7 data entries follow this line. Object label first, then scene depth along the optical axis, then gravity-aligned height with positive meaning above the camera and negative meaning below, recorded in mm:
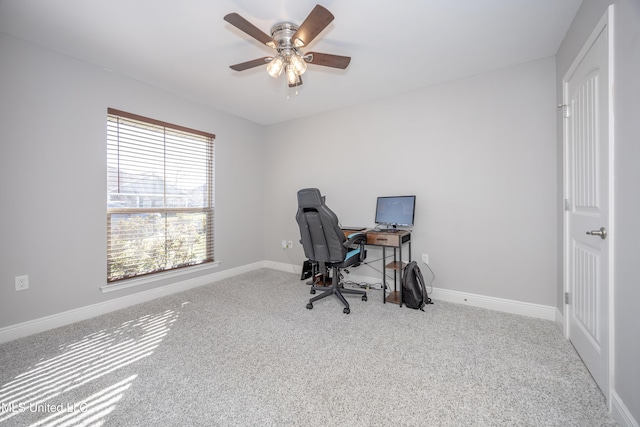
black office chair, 2508 -268
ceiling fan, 1706 +1218
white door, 1401 +57
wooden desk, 2682 -309
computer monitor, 2896 +42
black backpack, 2602 -768
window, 2686 +227
